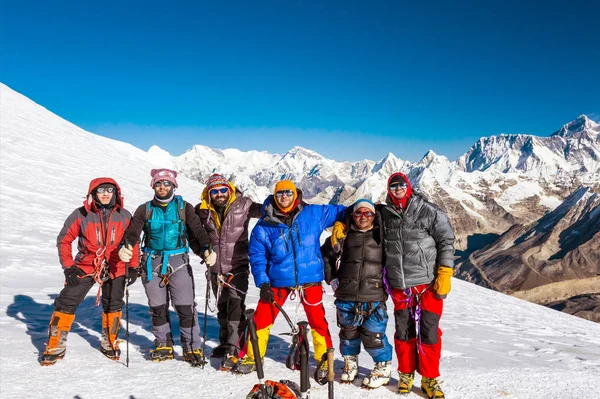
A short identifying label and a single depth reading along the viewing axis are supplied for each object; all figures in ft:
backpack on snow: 15.15
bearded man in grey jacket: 23.26
